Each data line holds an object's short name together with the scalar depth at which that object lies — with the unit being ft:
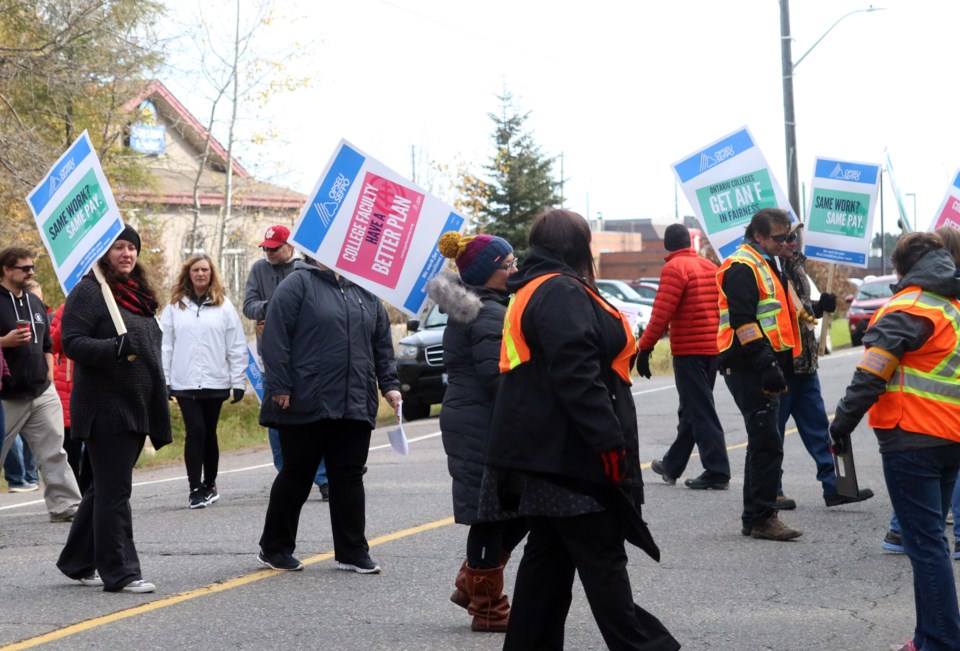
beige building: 79.51
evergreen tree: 159.94
